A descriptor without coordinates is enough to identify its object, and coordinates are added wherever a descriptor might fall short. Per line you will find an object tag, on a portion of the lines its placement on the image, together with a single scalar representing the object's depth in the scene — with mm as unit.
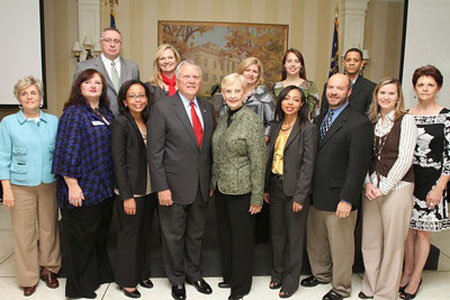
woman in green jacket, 2562
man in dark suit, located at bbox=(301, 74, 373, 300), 2547
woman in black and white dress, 2693
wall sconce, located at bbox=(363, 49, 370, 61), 6368
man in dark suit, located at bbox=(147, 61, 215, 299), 2596
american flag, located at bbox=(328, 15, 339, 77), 6180
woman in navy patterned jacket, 2551
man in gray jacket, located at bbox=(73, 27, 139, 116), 3219
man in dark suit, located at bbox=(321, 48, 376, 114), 3404
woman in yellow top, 2641
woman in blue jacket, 2650
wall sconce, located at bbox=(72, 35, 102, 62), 6017
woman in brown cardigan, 2551
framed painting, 6539
